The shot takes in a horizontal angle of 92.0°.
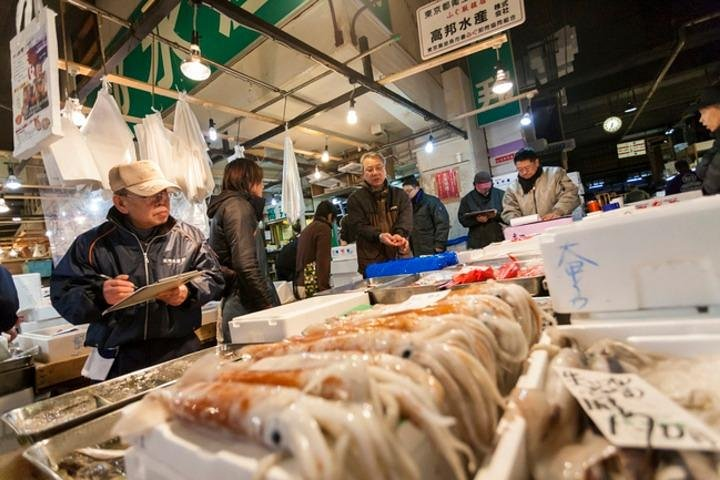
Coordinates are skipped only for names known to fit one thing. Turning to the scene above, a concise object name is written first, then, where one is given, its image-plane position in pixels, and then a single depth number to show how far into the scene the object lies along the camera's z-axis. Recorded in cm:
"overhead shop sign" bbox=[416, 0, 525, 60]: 396
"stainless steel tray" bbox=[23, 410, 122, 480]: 93
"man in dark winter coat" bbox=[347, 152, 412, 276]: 407
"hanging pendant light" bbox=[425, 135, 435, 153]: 876
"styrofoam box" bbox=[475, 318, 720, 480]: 57
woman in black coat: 288
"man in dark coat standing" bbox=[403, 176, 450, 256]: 646
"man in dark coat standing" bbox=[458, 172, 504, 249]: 564
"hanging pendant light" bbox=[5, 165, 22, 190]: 588
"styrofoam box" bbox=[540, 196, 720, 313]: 93
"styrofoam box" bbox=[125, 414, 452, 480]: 50
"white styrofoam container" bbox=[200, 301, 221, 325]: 432
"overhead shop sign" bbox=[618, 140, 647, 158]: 1719
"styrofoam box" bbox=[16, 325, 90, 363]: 330
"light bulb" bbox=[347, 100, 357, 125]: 543
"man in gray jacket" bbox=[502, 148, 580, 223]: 457
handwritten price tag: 55
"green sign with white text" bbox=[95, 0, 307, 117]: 455
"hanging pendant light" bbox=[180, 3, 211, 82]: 325
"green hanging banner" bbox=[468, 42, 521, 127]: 825
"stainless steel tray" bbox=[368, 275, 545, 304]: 196
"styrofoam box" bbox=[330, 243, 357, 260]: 765
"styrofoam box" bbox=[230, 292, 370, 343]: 152
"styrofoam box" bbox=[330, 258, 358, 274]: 768
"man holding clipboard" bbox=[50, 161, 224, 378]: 200
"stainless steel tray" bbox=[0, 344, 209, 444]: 108
